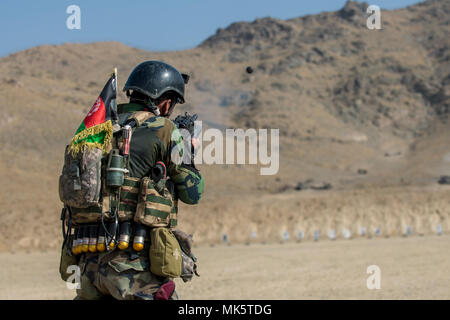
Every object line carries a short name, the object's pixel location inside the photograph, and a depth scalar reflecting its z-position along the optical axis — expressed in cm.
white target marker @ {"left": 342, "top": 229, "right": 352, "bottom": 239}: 2498
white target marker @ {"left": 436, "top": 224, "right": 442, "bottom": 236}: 2519
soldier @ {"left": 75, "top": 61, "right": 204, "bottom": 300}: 383
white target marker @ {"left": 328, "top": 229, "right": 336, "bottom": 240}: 2484
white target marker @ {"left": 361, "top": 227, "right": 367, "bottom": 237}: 2601
